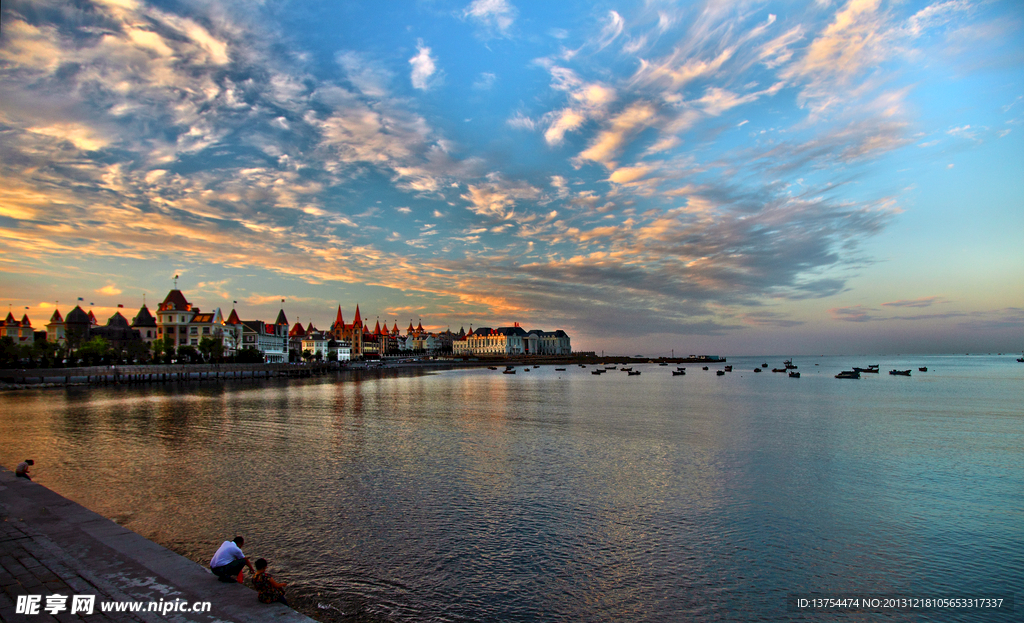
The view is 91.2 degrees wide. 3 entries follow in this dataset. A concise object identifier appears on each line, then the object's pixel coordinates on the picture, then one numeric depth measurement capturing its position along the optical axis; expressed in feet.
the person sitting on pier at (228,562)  28.30
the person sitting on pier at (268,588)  25.37
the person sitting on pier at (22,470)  48.08
